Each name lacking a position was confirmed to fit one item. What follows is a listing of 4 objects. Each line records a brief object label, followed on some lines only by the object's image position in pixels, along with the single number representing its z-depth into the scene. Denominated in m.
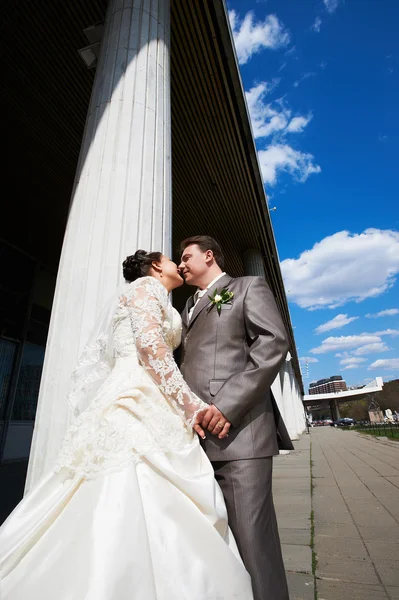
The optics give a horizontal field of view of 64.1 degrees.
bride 0.86
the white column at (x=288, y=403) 14.49
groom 1.28
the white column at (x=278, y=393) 11.99
